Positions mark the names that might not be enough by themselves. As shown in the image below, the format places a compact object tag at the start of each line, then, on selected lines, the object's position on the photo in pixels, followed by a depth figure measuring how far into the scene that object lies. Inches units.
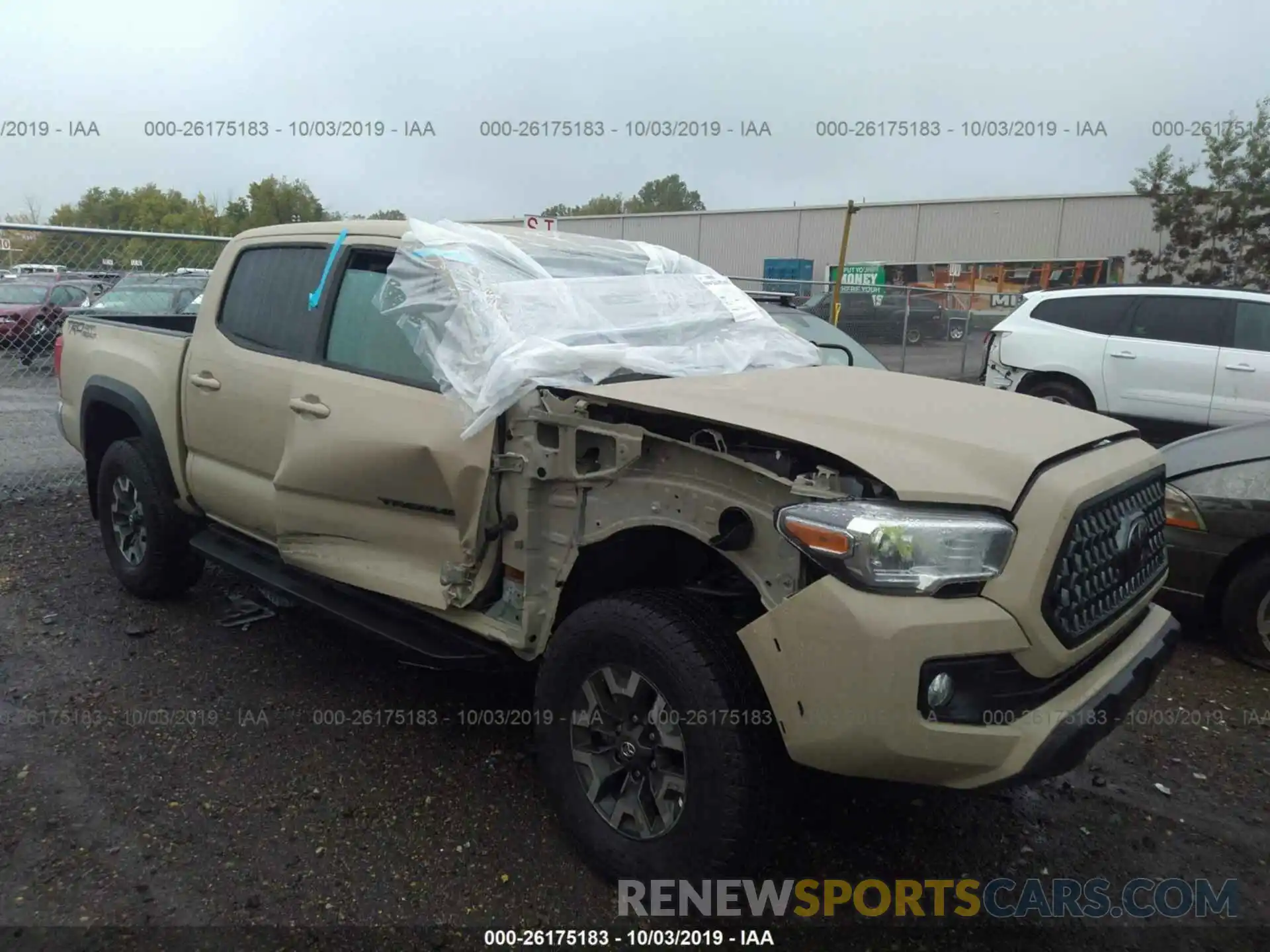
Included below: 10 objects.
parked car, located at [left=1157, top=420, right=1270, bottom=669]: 166.4
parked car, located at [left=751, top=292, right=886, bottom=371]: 313.6
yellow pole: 464.4
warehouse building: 1189.1
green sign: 1280.8
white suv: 340.5
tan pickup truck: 86.7
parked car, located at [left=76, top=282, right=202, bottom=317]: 308.2
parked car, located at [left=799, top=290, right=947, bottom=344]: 577.0
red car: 265.1
